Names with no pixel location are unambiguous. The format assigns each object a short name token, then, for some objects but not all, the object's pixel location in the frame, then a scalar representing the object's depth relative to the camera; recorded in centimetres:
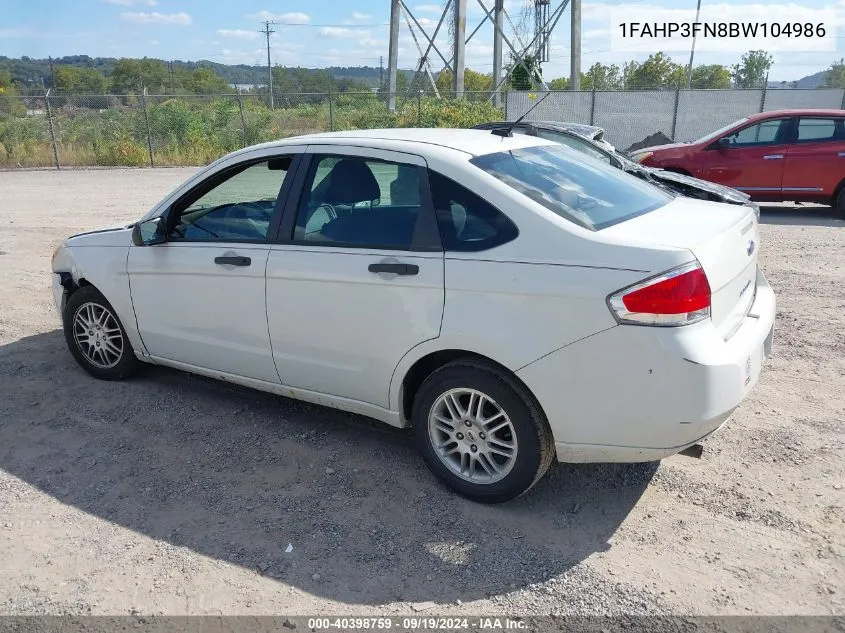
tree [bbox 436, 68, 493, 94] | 6850
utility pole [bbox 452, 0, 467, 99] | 3359
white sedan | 313
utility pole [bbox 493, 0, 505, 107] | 3781
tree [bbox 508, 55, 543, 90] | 3925
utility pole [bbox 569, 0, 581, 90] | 3494
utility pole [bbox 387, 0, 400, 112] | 3425
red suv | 1183
